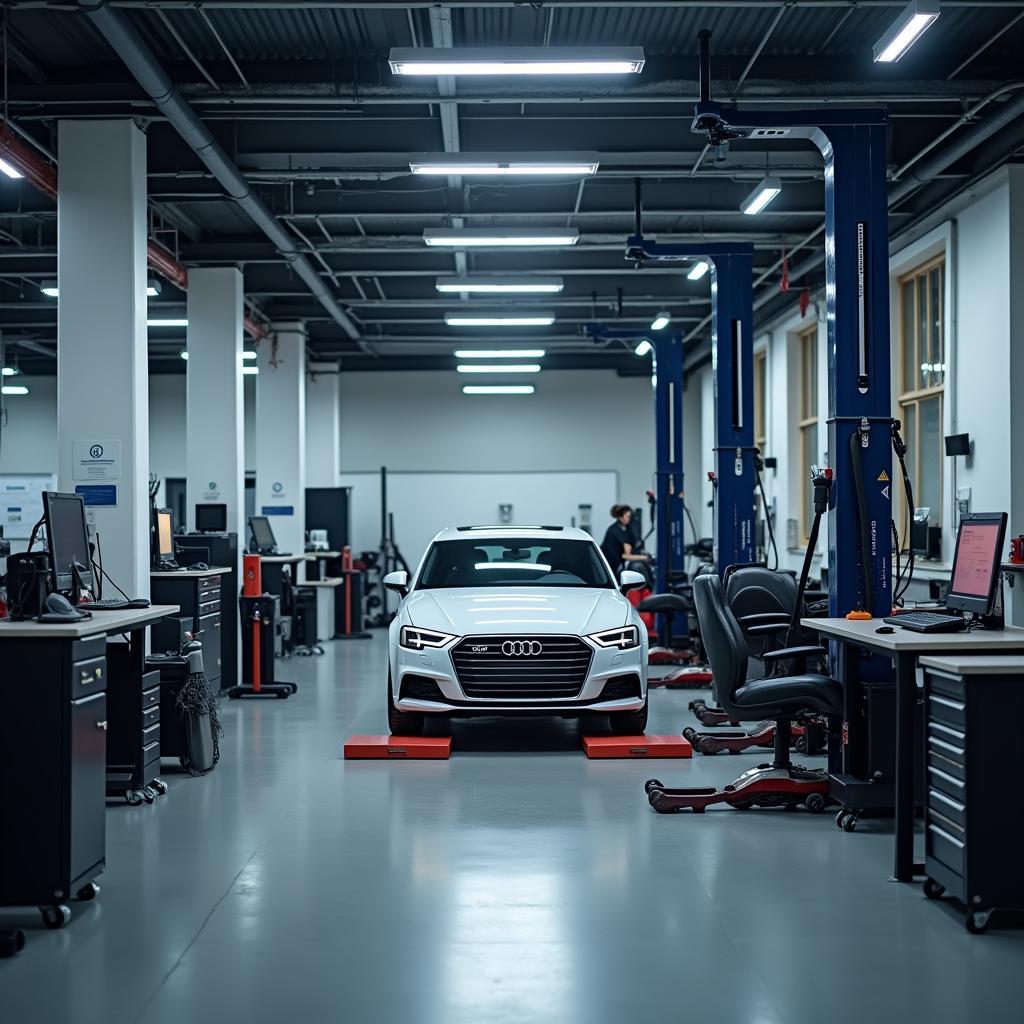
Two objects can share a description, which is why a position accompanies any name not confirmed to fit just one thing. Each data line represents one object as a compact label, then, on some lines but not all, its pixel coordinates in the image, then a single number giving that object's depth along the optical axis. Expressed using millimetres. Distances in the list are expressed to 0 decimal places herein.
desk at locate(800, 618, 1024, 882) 4258
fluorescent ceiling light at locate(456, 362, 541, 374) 18016
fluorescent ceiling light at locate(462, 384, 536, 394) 19422
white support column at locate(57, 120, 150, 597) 7984
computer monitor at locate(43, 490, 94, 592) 4914
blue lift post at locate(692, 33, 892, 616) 5828
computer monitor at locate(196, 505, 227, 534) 11297
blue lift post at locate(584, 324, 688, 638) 13133
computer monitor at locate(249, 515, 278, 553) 12836
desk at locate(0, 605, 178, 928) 3861
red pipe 7605
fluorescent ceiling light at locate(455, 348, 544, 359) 16734
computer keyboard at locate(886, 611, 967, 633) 4543
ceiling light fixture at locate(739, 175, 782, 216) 8898
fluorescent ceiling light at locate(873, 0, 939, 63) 5871
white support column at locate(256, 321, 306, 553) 15602
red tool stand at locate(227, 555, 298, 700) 9945
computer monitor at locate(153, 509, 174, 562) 8664
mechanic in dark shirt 14898
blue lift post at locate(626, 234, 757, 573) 9844
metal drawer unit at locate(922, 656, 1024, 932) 3775
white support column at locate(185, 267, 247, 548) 11891
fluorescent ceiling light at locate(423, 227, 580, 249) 10438
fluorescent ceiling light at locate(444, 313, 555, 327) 14453
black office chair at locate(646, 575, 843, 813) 5398
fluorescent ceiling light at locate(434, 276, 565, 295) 12422
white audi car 6875
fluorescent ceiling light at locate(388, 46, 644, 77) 6508
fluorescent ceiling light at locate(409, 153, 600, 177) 8562
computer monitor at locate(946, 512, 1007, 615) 4512
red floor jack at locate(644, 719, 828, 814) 5555
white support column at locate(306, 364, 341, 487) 18609
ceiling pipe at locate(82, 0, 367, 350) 6727
